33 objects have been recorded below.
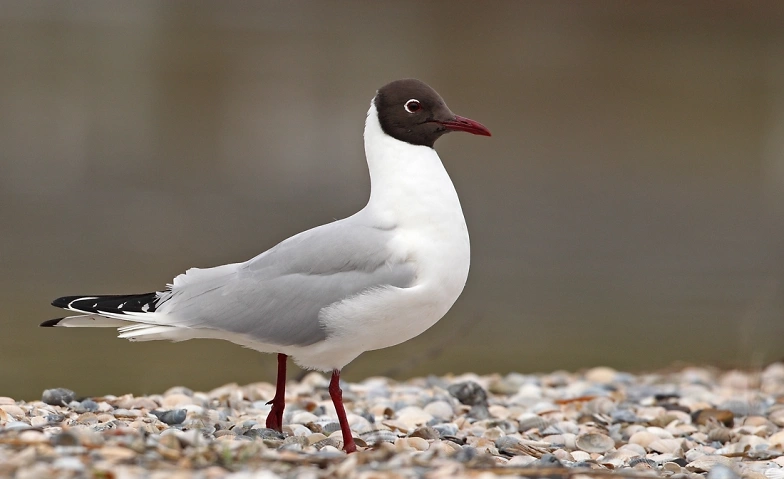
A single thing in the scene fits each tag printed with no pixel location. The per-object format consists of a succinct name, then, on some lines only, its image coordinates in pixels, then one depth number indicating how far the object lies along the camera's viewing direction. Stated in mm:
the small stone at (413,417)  12086
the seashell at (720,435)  12023
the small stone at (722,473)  8437
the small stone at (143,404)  11492
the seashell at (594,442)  11195
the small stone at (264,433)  9937
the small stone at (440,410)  12531
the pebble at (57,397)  11312
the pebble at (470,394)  13162
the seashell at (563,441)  11297
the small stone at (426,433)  10742
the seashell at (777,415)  12883
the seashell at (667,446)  11270
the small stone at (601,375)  16156
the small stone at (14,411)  10086
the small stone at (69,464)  7008
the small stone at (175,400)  11891
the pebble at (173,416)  10547
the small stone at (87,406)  11055
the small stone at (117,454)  7336
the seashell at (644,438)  11523
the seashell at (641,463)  10171
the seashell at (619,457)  10463
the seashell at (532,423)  12172
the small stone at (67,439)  7625
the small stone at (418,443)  10008
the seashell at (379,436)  10609
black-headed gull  9594
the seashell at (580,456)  10586
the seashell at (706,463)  10320
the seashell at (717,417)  12750
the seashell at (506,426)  12036
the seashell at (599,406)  13187
